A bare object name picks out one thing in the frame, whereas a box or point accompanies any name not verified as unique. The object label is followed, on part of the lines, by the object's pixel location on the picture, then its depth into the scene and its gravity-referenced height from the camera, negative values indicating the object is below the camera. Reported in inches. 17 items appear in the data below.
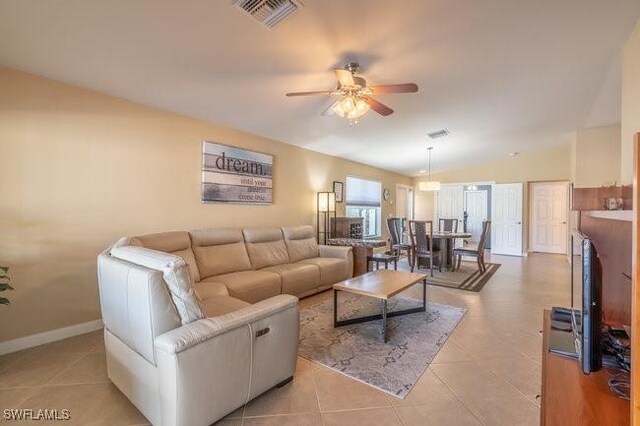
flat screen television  40.6 -13.0
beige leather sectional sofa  56.1 -28.3
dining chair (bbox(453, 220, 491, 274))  215.4 -26.9
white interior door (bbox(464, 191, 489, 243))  353.4 +7.3
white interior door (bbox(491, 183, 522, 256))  311.4 -3.9
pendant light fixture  263.6 +25.5
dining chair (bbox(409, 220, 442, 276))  213.5 -19.9
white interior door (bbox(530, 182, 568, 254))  299.4 -0.8
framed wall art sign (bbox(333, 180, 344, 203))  238.9 +18.8
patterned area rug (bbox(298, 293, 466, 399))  84.6 -45.5
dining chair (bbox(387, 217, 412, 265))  235.3 -21.2
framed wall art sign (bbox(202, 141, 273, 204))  149.1 +20.0
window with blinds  264.2 +10.7
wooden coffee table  105.7 -28.3
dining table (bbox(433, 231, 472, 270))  228.7 -27.0
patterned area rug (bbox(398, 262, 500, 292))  182.1 -43.1
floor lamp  219.1 -0.2
